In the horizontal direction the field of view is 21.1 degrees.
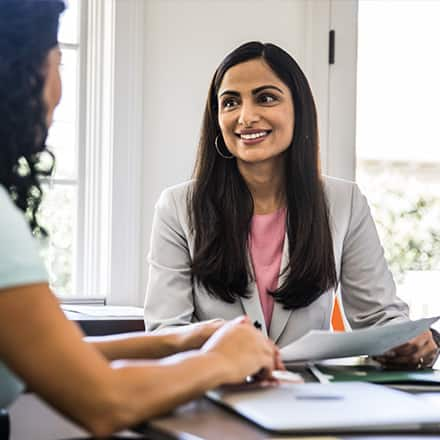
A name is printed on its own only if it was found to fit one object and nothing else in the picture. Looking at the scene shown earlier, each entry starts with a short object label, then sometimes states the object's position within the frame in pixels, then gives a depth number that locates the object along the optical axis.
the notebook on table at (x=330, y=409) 1.18
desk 1.16
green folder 1.53
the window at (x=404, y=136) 3.04
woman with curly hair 1.06
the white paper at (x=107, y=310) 2.36
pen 1.49
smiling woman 1.93
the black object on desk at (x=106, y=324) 2.25
